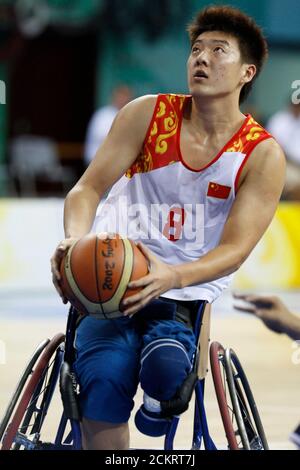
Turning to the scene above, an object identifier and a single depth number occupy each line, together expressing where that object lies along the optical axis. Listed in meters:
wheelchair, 7.45
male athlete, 7.40
